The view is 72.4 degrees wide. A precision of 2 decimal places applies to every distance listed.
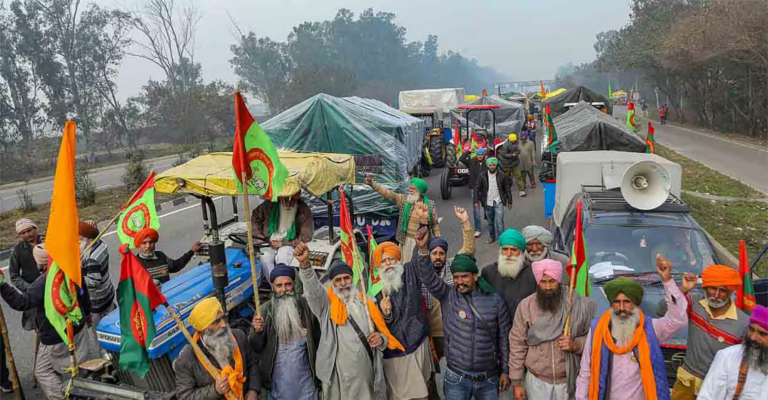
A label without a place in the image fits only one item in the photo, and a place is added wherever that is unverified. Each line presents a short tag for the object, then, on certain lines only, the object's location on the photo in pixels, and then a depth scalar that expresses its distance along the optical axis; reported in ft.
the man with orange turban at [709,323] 11.07
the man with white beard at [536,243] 14.58
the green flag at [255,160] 13.19
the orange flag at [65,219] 12.35
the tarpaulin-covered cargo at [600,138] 37.32
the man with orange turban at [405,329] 12.73
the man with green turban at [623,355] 10.14
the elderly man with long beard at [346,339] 12.44
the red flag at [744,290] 12.00
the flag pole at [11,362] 14.20
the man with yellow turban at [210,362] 11.18
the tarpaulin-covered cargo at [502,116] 86.02
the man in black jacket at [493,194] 31.37
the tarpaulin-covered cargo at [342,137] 33.01
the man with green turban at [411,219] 20.65
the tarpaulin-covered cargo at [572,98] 70.18
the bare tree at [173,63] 130.41
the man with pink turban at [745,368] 9.62
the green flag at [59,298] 13.25
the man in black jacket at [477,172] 31.91
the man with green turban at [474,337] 11.84
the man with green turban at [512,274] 13.07
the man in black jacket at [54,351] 15.29
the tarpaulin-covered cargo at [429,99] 96.89
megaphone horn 19.58
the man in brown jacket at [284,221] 20.76
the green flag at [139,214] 13.69
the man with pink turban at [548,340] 11.29
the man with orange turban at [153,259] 17.19
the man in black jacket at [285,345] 12.63
